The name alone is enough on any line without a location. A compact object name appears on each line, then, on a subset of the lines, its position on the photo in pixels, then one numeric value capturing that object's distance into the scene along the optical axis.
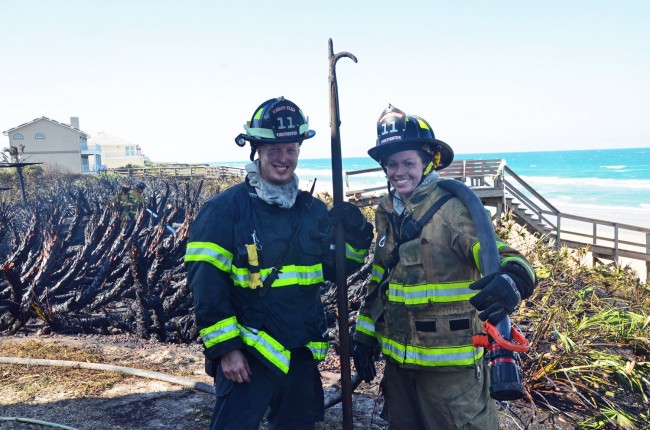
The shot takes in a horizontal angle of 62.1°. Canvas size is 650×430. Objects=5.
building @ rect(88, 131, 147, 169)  90.88
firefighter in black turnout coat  2.71
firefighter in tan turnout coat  2.72
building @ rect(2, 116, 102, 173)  53.25
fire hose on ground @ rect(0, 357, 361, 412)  4.14
